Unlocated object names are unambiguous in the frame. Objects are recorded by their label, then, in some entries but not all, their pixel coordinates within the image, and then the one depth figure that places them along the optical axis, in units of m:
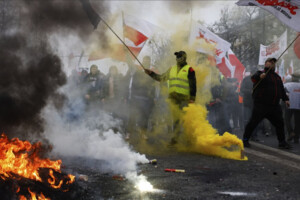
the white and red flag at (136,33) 9.30
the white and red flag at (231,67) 13.14
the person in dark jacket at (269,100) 7.48
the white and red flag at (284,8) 6.67
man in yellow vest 6.99
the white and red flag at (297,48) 10.54
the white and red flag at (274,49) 13.17
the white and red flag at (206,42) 9.30
